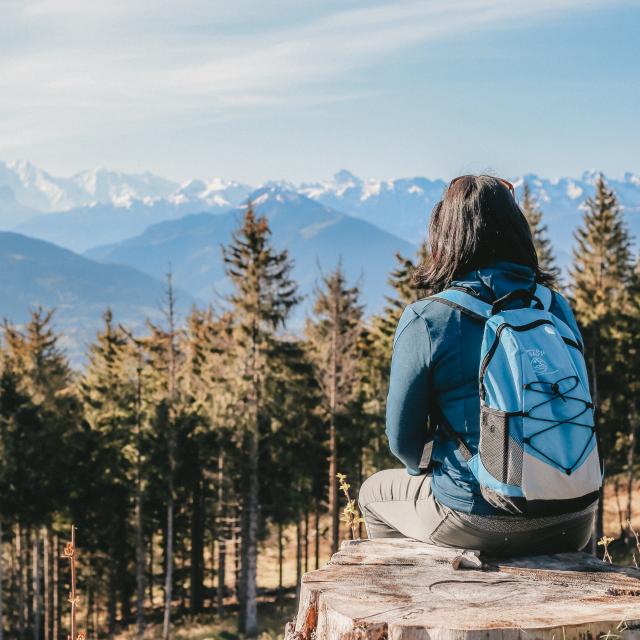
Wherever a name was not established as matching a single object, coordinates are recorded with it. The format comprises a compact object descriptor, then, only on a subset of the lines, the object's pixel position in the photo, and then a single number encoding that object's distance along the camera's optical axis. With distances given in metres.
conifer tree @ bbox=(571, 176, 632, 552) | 28.08
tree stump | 3.02
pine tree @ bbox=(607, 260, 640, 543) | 28.34
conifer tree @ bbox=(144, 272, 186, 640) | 26.97
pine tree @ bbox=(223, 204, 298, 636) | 24.34
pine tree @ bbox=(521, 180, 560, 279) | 33.91
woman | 3.77
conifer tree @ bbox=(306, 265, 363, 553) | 26.09
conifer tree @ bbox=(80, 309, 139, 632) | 27.59
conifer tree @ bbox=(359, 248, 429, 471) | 27.23
